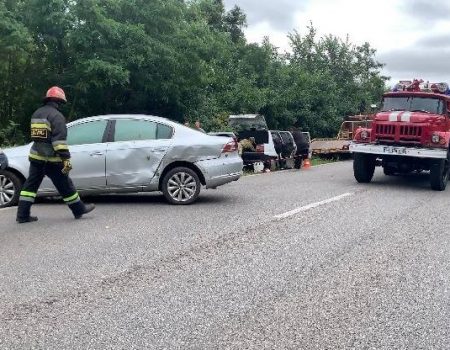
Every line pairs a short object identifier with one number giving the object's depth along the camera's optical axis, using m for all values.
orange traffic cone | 21.87
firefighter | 8.54
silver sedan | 10.30
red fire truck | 13.82
